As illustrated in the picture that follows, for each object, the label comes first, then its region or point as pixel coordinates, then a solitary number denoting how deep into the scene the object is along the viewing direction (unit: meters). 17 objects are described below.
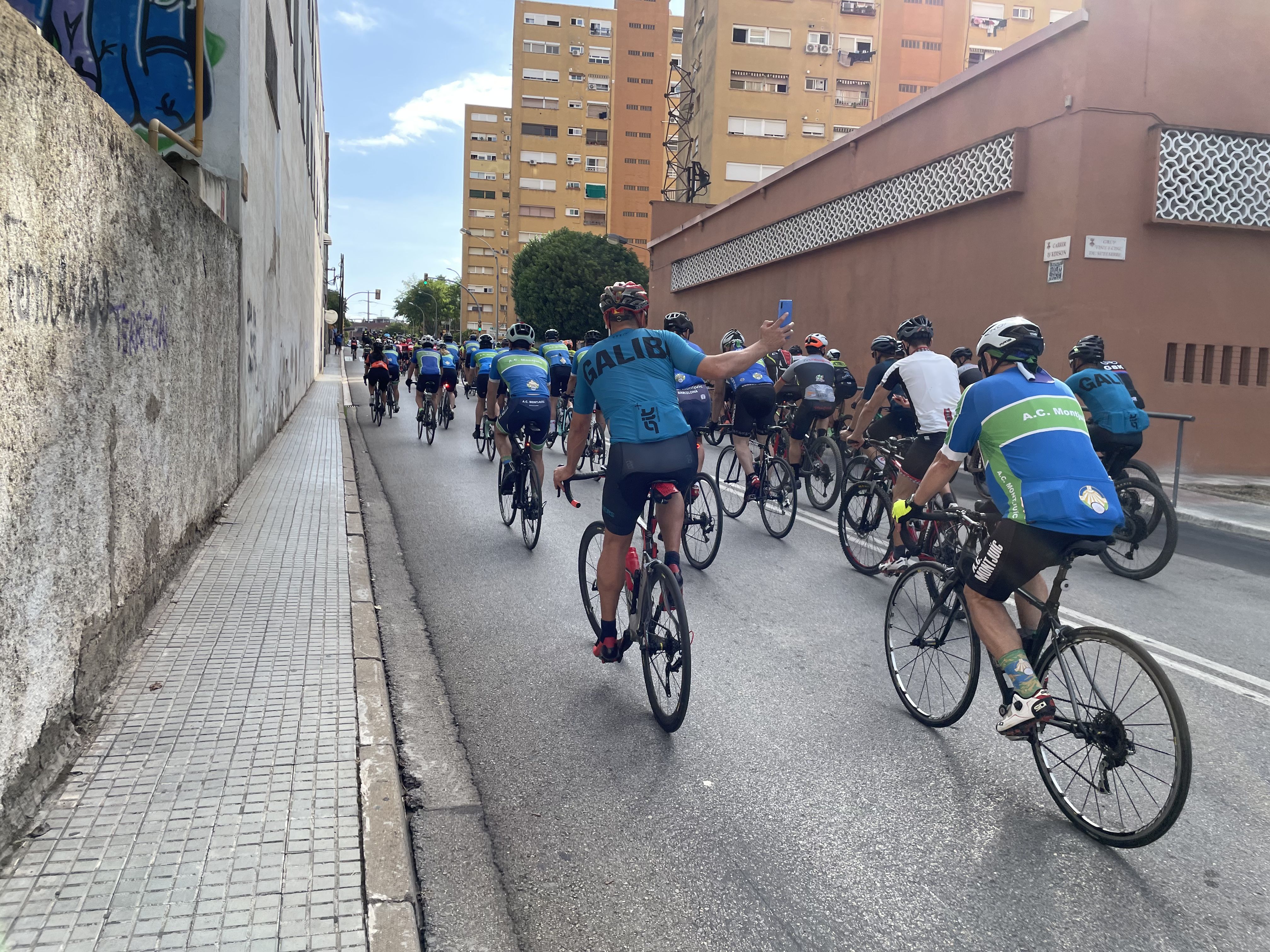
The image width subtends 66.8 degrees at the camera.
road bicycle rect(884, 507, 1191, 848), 3.18
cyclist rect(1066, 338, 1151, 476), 7.70
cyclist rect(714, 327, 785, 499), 9.41
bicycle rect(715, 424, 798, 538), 8.94
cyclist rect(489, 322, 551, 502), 8.52
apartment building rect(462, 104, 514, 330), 112.00
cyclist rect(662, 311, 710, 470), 8.56
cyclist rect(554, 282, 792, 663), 4.39
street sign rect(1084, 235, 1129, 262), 13.95
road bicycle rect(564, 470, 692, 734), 4.16
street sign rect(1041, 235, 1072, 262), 14.09
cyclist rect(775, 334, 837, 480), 9.82
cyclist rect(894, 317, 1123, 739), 3.56
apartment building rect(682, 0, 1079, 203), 50.09
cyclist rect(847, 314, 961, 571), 7.01
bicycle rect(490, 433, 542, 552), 8.20
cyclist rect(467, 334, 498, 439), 13.77
